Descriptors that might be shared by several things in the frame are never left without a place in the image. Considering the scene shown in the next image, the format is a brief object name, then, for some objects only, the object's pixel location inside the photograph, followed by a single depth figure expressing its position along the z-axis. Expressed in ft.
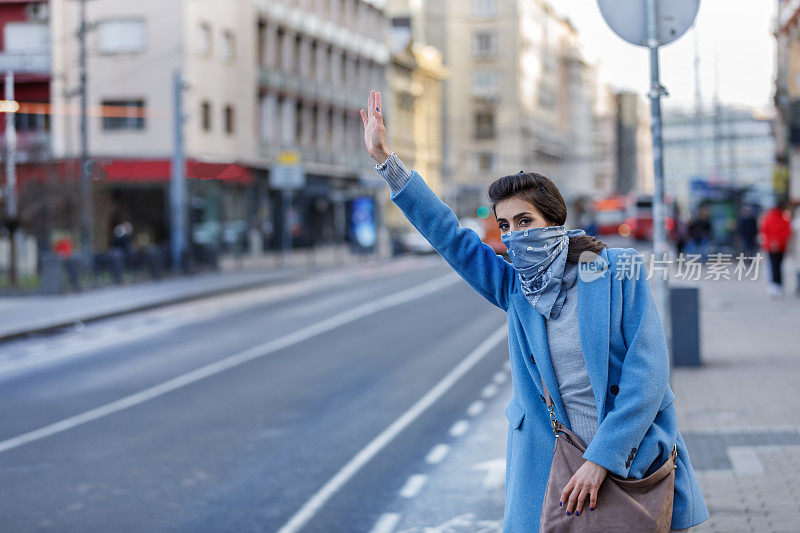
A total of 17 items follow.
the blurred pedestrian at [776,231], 71.67
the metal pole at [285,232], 174.65
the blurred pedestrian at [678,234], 137.68
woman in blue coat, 10.71
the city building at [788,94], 116.06
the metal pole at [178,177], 123.95
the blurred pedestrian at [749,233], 101.19
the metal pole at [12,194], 99.66
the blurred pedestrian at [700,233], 119.14
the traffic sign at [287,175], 137.49
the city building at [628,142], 560.20
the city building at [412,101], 244.01
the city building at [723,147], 211.41
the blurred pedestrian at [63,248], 110.93
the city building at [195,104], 131.23
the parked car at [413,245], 185.58
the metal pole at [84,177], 109.40
